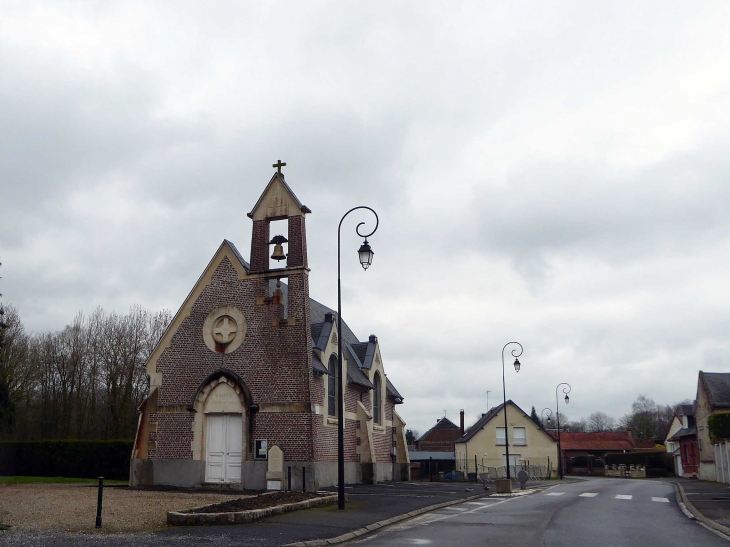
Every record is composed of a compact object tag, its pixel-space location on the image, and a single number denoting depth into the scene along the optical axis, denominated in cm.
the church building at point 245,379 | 2361
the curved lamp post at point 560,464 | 5350
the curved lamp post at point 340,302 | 1643
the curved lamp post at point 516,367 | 3550
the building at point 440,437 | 9431
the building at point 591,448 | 7950
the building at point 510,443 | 5944
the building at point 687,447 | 5322
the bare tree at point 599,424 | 14562
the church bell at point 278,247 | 2500
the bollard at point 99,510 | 1237
